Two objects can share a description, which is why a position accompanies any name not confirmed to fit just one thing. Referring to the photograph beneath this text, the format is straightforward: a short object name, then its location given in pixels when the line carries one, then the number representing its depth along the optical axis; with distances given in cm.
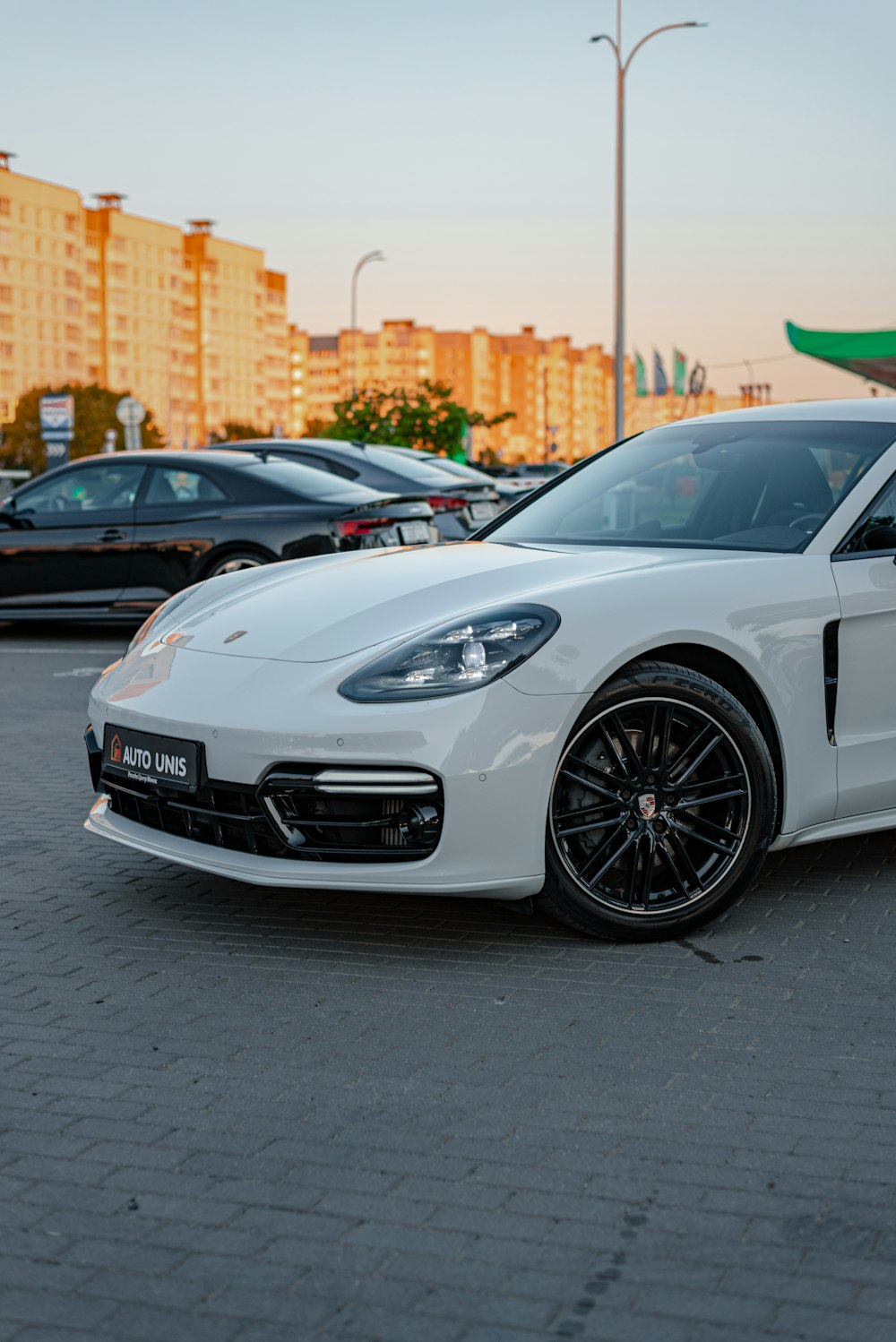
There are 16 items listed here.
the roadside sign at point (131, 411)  2756
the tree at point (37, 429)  10469
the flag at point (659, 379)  7244
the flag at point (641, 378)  7788
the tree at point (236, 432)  13125
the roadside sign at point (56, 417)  2838
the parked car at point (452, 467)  1616
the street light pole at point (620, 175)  3319
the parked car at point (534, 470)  6220
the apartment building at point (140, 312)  13612
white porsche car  421
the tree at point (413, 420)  3119
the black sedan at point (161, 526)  1195
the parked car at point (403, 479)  1490
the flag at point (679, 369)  8312
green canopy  3222
